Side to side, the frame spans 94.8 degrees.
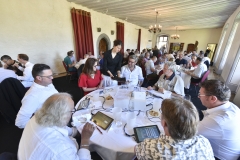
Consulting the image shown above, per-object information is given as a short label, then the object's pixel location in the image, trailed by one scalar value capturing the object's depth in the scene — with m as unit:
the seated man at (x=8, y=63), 2.83
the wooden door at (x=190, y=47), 11.32
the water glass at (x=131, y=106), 1.28
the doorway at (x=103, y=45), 6.84
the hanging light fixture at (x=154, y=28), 5.80
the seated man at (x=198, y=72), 3.13
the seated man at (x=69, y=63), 4.21
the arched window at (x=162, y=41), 13.04
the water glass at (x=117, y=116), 1.11
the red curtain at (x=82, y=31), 4.91
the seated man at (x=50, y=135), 0.67
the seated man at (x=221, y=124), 0.85
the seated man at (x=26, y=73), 2.50
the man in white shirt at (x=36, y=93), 1.20
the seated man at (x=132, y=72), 2.38
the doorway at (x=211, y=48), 10.26
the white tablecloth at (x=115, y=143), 0.86
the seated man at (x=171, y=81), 1.92
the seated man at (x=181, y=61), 4.90
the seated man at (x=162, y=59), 4.83
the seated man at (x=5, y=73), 1.95
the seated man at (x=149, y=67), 3.70
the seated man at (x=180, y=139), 0.62
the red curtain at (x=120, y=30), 7.64
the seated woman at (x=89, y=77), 1.93
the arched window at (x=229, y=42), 4.99
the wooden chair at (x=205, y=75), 3.13
